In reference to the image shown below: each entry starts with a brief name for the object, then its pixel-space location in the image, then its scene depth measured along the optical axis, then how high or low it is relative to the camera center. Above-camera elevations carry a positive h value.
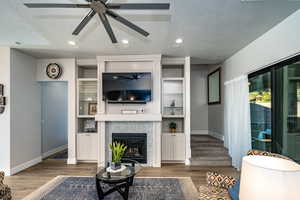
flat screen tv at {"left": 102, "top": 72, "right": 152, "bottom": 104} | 4.62 +0.39
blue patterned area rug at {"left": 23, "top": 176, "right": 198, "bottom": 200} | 3.05 -1.55
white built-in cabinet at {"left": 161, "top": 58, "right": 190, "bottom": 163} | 4.83 -0.26
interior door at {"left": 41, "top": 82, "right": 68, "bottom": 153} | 5.45 -0.40
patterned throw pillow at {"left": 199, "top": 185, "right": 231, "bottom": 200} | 2.07 -1.06
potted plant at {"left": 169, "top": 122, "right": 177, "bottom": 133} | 4.99 -0.66
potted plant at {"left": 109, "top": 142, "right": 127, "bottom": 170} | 3.04 -0.92
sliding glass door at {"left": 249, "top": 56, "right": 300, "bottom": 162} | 2.87 -0.12
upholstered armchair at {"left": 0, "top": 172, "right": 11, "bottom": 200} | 2.35 -1.15
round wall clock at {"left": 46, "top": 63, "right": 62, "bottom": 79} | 4.92 +0.84
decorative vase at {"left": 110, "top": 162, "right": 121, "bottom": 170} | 3.02 -1.03
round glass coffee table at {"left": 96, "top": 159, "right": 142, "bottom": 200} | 2.69 -1.11
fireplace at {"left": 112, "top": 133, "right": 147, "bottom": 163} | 4.68 -1.06
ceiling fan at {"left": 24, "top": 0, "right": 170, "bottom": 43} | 1.81 +0.96
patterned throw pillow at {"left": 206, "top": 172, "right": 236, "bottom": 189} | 2.36 -1.01
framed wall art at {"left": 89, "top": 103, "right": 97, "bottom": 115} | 5.16 -0.15
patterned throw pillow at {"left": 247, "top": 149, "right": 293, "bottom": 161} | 2.28 -0.62
